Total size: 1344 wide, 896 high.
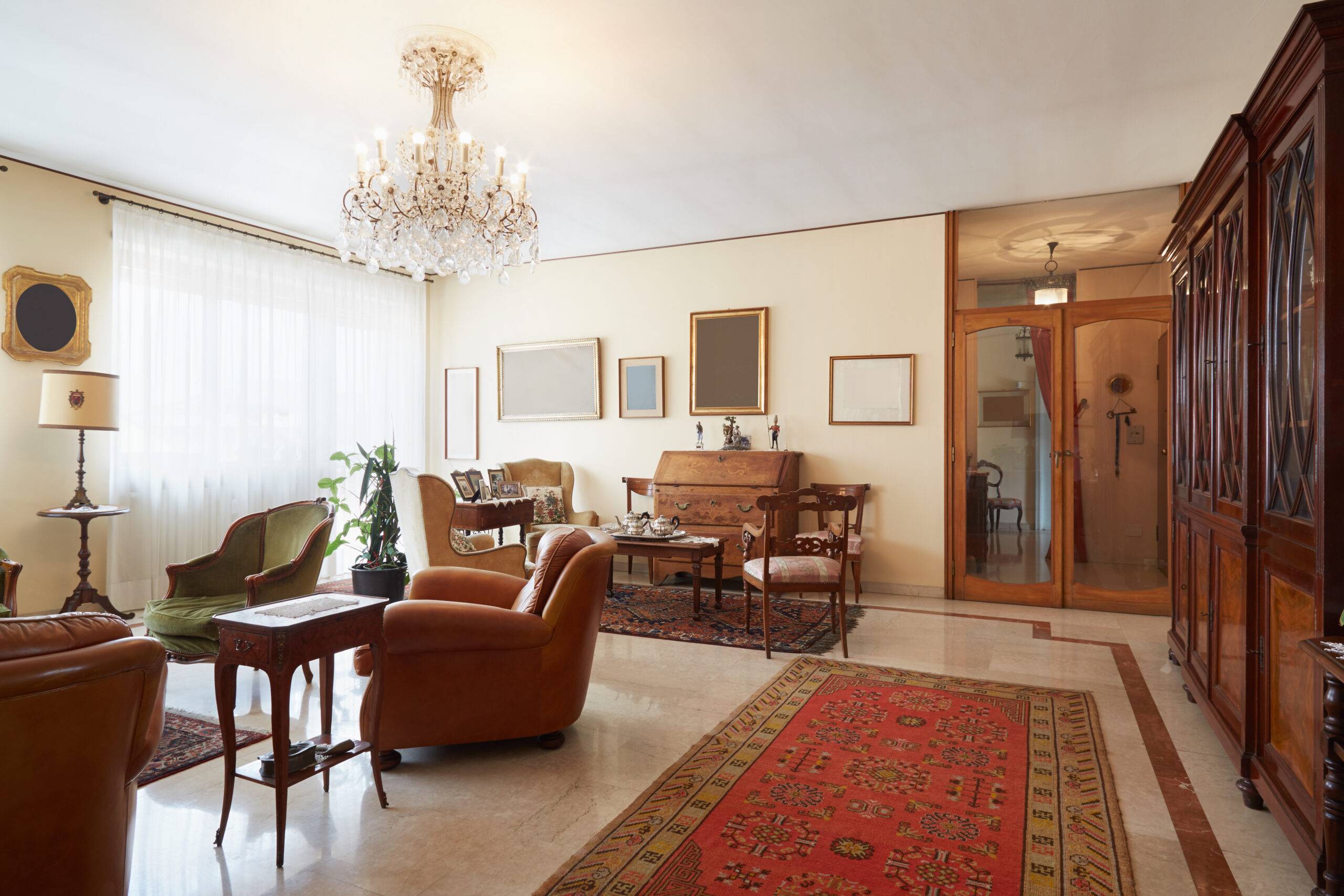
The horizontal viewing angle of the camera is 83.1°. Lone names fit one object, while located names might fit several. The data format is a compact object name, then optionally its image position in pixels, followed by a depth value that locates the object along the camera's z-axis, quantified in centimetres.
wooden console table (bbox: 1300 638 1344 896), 165
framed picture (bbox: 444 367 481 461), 767
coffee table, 507
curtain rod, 506
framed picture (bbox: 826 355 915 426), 594
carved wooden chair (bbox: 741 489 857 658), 411
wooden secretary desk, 591
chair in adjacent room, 570
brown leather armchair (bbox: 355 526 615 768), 261
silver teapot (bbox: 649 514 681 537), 536
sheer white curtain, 520
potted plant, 532
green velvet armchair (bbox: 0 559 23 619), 313
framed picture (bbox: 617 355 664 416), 682
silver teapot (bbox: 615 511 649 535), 546
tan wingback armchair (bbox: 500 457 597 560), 675
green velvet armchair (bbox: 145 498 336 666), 337
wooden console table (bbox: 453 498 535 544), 487
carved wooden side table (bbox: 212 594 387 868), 209
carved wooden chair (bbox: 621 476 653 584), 670
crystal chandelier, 347
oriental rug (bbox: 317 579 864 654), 447
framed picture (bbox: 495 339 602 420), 711
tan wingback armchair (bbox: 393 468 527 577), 444
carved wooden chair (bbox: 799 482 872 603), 552
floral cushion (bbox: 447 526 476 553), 454
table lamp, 442
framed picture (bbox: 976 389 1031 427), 566
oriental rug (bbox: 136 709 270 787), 269
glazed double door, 532
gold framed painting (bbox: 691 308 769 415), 644
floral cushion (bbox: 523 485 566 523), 658
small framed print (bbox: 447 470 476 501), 528
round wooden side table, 453
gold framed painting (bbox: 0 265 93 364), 464
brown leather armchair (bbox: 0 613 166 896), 133
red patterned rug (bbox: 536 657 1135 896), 199
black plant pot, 530
